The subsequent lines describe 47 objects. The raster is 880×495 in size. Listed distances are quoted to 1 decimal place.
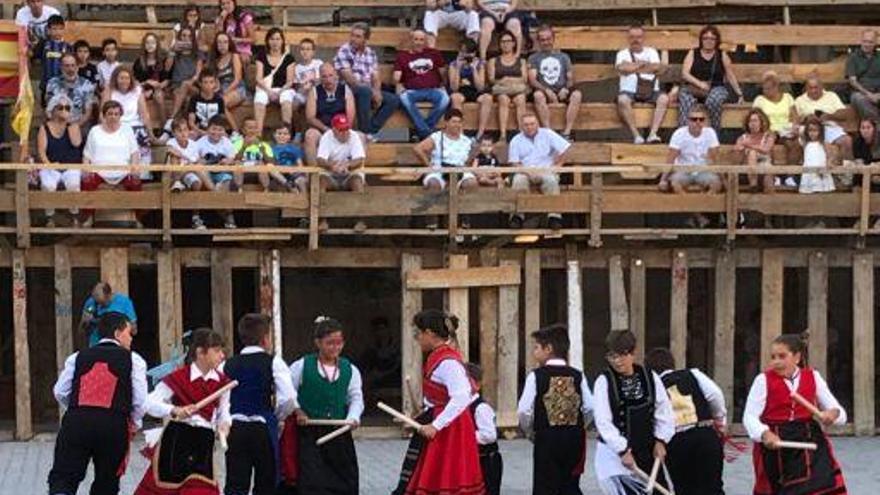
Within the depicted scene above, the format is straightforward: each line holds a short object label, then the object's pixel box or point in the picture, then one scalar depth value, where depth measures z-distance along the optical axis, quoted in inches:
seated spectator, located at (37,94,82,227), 887.1
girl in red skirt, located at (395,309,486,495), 617.6
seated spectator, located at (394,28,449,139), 937.5
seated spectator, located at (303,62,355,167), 919.7
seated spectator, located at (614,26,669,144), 956.6
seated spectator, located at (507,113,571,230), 911.7
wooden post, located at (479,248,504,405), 913.5
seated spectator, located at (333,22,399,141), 932.6
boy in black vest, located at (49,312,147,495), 600.1
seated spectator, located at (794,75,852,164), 951.0
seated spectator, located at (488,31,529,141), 939.3
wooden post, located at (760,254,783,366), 928.9
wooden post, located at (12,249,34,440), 887.7
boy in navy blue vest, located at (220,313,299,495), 618.5
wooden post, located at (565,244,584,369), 911.7
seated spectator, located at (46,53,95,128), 904.3
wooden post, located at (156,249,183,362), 900.0
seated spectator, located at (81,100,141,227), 880.9
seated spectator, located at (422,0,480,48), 971.9
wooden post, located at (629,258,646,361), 924.6
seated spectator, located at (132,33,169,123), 925.8
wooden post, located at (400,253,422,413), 903.1
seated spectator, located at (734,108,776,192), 920.9
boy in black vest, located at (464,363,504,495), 654.5
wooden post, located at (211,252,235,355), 903.7
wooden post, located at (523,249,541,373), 912.3
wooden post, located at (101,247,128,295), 895.1
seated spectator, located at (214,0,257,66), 942.4
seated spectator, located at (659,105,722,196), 924.6
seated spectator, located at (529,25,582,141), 950.4
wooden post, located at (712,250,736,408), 927.0
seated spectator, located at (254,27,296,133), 924.6
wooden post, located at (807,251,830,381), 930.1
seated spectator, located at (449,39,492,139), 948.0
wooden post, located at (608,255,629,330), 924.0
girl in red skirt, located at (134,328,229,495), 602.2
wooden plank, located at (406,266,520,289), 904.9
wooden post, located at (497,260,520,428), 911.7
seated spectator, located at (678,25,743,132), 956.6
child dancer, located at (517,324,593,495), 636.1
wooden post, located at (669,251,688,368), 920.3
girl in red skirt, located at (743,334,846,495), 603.2
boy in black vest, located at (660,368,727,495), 626.5
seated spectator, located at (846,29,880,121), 966.2
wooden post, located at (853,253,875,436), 925.8
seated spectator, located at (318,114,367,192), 886.4
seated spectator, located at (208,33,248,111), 930.1
